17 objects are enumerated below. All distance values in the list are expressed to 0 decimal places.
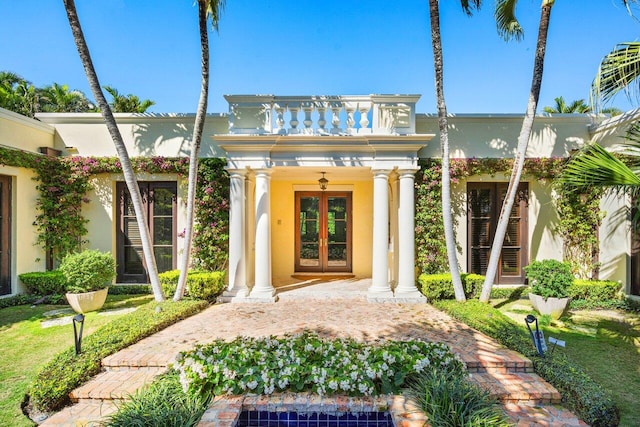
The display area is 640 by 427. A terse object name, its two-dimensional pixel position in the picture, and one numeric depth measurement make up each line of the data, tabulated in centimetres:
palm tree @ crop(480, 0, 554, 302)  616
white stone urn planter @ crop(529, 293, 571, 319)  633
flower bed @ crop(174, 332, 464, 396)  341
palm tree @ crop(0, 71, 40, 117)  1877
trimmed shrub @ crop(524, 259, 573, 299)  636
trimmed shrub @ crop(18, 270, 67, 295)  768
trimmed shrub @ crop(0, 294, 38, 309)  731
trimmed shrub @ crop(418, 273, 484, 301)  744
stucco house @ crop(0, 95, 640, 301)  759
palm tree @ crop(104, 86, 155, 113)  1851
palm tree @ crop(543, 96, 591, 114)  1861
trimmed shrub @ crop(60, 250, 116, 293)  674
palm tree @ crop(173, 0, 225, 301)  632
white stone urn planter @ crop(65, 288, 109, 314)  672
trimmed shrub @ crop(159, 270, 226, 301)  729
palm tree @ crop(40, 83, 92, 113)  1931
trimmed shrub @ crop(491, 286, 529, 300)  807
